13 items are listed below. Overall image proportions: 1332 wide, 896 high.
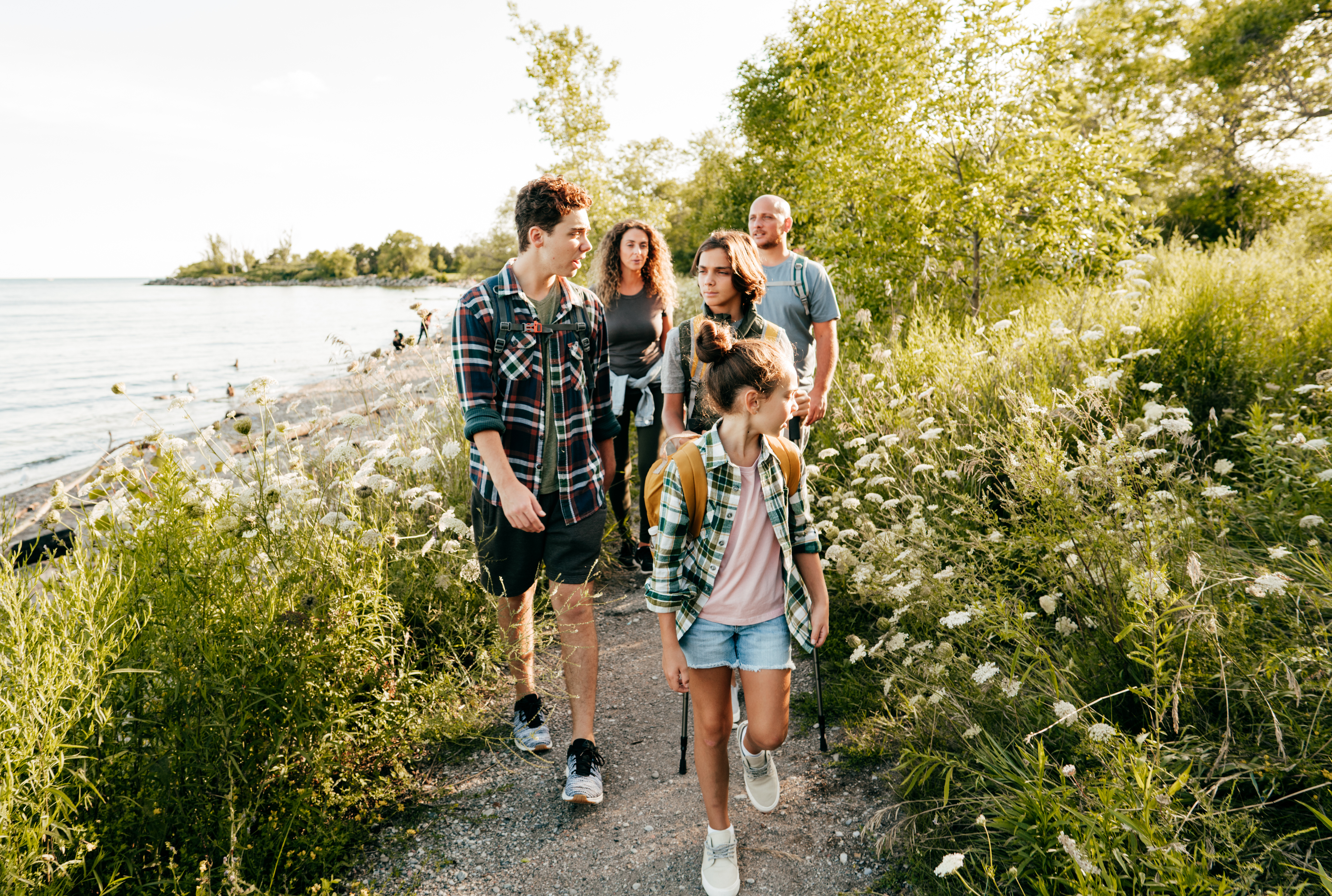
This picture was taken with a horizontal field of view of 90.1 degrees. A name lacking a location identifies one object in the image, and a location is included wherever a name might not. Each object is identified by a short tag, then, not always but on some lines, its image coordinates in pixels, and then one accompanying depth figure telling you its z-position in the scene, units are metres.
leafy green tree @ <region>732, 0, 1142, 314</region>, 6.66
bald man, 4.11
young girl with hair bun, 2.29
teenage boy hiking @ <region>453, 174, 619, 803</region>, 2.75
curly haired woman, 4.79
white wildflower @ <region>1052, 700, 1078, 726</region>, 2.03
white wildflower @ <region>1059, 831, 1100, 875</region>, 1.62
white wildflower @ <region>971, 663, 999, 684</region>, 2.34
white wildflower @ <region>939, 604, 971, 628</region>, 2.49
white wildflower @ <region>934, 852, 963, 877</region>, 1.84
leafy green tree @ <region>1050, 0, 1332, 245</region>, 14.10
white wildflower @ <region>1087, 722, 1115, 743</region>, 1.98
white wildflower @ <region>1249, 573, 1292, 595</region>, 1.90
